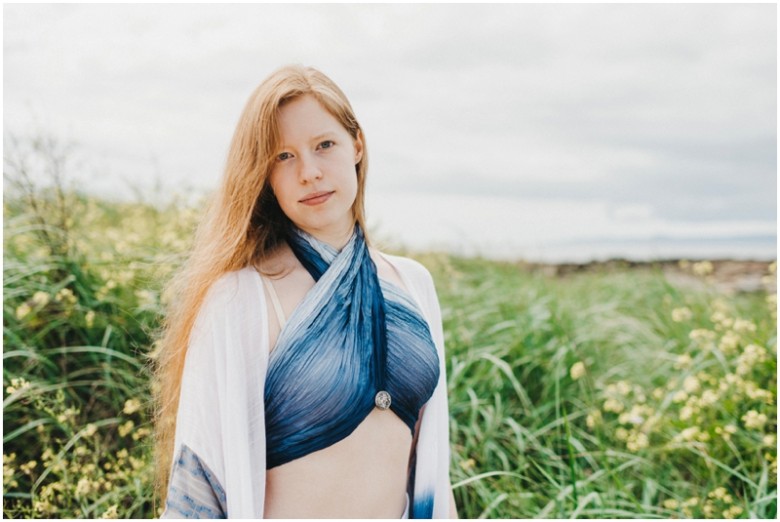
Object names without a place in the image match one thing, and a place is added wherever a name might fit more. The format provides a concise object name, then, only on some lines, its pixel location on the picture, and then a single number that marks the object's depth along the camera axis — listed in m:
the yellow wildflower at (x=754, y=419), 2.75
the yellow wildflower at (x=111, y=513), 2.22
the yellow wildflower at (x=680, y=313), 3.41
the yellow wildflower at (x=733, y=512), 2.60
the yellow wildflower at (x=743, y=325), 3.13
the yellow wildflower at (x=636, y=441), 2.87
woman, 1.65
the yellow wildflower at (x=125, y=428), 2.66
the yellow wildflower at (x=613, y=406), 3.08
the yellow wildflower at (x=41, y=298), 2.91
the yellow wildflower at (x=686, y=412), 2.89
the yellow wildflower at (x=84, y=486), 2.30
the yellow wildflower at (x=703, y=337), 3.23
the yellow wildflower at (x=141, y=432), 2.57
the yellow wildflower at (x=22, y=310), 2.92
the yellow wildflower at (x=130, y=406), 2.57
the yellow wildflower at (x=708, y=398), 2.95
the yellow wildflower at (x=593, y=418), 3.09
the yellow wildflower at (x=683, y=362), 3.25
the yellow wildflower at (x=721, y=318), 3.17
